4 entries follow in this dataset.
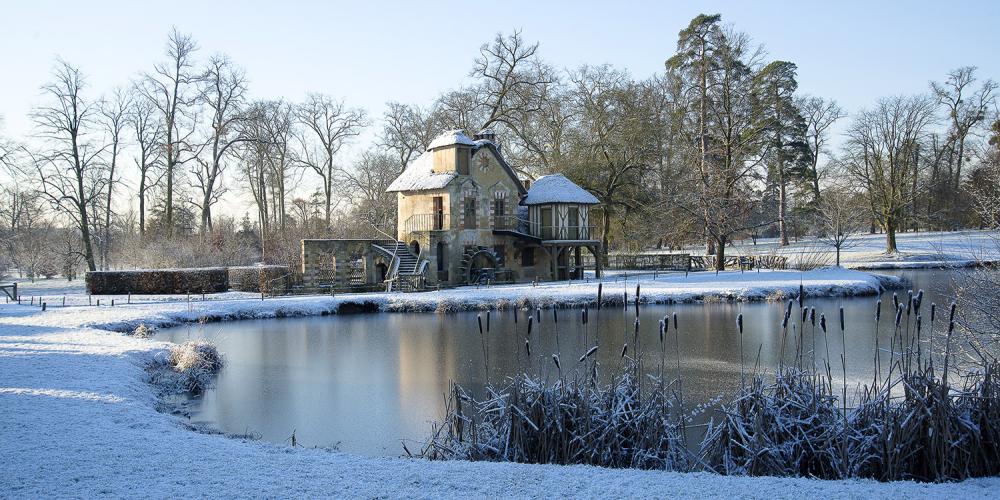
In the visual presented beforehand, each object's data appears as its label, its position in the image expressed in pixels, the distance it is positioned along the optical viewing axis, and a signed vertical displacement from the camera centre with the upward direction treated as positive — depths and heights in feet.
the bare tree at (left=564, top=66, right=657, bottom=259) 129.08 +20.29
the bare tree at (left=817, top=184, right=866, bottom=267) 125.18 +6.48
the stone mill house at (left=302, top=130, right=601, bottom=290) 103.71 +4.28
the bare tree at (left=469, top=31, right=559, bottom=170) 142.20 +33.83
